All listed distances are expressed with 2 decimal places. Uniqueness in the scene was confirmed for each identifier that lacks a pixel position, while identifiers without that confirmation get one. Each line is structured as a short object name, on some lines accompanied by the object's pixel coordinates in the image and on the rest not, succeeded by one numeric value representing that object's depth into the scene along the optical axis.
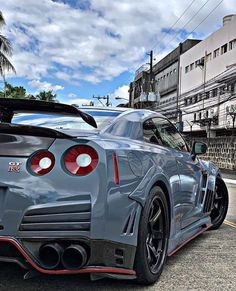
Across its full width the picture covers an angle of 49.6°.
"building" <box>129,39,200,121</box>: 31.00
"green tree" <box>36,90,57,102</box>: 43.98
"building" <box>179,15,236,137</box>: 22.30
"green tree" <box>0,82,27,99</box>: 36.41
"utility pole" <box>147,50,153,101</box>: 25.82
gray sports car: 1.81
